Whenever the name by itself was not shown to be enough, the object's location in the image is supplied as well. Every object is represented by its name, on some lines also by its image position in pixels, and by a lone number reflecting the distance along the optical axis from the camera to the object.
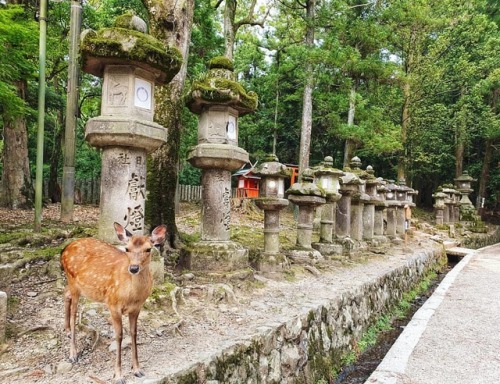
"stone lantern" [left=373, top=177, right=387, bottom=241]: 11.82
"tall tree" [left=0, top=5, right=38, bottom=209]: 6.10
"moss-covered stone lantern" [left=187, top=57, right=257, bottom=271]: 5.46
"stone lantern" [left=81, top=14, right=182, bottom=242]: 4.18
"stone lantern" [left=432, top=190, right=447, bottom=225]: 18.45
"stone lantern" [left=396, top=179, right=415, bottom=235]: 13.82
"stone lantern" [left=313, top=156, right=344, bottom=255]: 8.43
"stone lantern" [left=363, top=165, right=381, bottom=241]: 10.83
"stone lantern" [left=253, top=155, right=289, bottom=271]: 6.53
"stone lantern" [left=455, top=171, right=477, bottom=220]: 21.42
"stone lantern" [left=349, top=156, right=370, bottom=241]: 9.73
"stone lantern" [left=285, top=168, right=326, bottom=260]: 7.23
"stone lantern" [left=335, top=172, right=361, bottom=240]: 9.07
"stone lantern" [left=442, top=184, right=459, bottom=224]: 19.17
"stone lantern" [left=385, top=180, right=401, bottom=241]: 12.68
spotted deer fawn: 2.61
